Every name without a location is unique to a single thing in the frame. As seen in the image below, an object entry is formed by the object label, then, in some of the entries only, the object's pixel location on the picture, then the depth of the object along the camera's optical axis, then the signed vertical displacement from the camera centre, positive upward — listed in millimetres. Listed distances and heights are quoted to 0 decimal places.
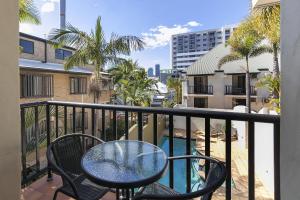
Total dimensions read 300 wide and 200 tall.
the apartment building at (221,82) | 14110 +1192
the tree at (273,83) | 6783 +509
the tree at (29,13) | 4300 +2270
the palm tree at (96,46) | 6934 +2122
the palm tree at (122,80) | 12807 +1304
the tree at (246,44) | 9384 +3146
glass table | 995 -471
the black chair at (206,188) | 828 -488
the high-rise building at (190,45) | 45019 +14502
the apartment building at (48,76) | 8069 +1082
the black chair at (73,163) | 1259 -560
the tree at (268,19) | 5330 +2570
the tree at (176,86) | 20928 +1259
